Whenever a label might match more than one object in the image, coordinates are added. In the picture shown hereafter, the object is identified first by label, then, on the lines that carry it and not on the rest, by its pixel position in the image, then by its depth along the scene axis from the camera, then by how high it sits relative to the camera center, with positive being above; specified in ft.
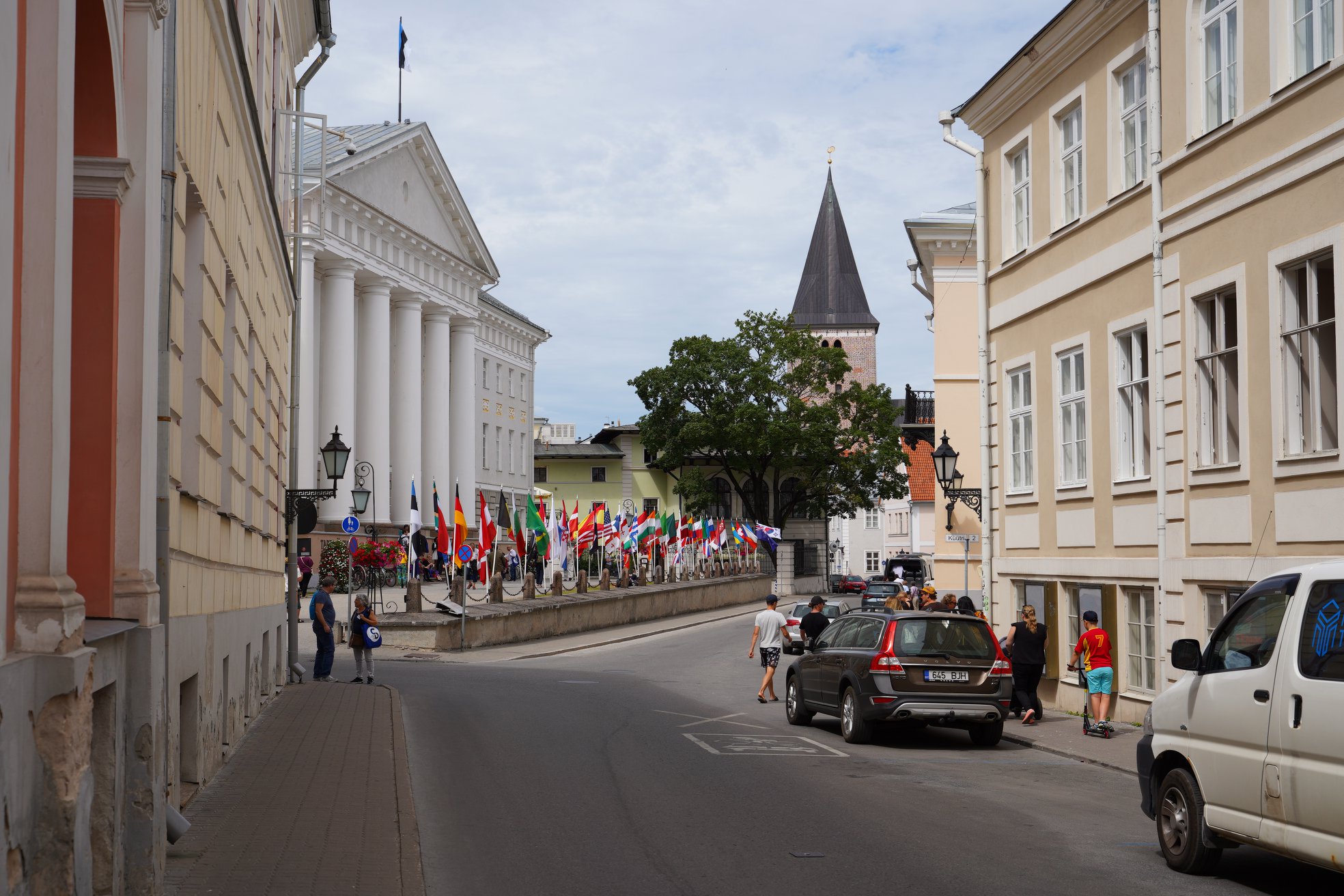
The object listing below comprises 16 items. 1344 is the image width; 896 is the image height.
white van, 25.02 -4.08
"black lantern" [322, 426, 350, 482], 83.92 +4.43
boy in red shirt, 58.39 -5.80
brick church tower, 412.77 +67.57
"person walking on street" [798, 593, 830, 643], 84.53 -5.70
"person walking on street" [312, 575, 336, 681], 81.05 -5.67
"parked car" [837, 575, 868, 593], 280.92 -11.31
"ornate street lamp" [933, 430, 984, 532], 89.66 +3.43
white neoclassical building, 178.60 +30.22
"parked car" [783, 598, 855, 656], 102.53 -8.50
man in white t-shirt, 79.15 -6.14
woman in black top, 64.44 -6.05
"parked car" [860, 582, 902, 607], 204.03 -9.45
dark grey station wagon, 55.16 -5.85
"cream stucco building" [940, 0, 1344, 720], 48.19 +8.85
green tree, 270.26 +21.19
